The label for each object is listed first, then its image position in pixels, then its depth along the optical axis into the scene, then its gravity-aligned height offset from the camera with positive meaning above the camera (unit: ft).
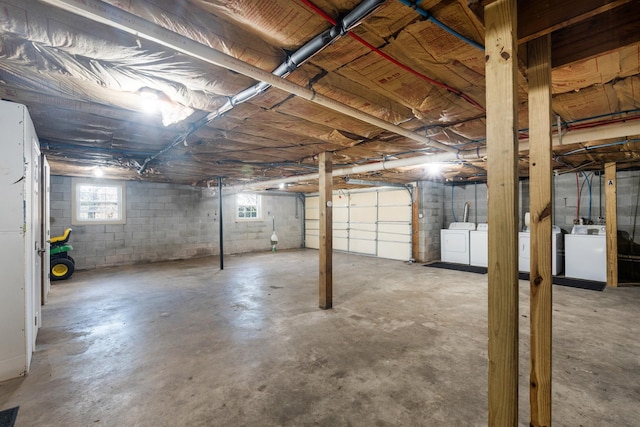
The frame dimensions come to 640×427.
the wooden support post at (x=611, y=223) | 15.35 -0.51
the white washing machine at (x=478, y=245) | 21.01 -2.37
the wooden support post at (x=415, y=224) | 23.47 -0.81
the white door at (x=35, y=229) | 8.18 -0.43
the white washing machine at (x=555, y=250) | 18.29 -2.36
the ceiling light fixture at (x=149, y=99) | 5.83 +2.53
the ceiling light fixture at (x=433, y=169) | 15.54 +2.72
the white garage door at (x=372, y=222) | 25.04 -0.78
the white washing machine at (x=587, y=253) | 16.58 -2.33
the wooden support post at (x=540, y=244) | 3.53 -0.38
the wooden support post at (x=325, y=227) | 11.87 -0.52
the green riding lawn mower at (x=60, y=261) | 17.13 -2.75
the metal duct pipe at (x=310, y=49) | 3.54 +2.51
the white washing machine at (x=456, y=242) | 22.20 -2.26
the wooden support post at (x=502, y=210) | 2.97 +0.04
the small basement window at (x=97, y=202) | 20.43 +0.97
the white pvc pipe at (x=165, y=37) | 3.18 +2.31
